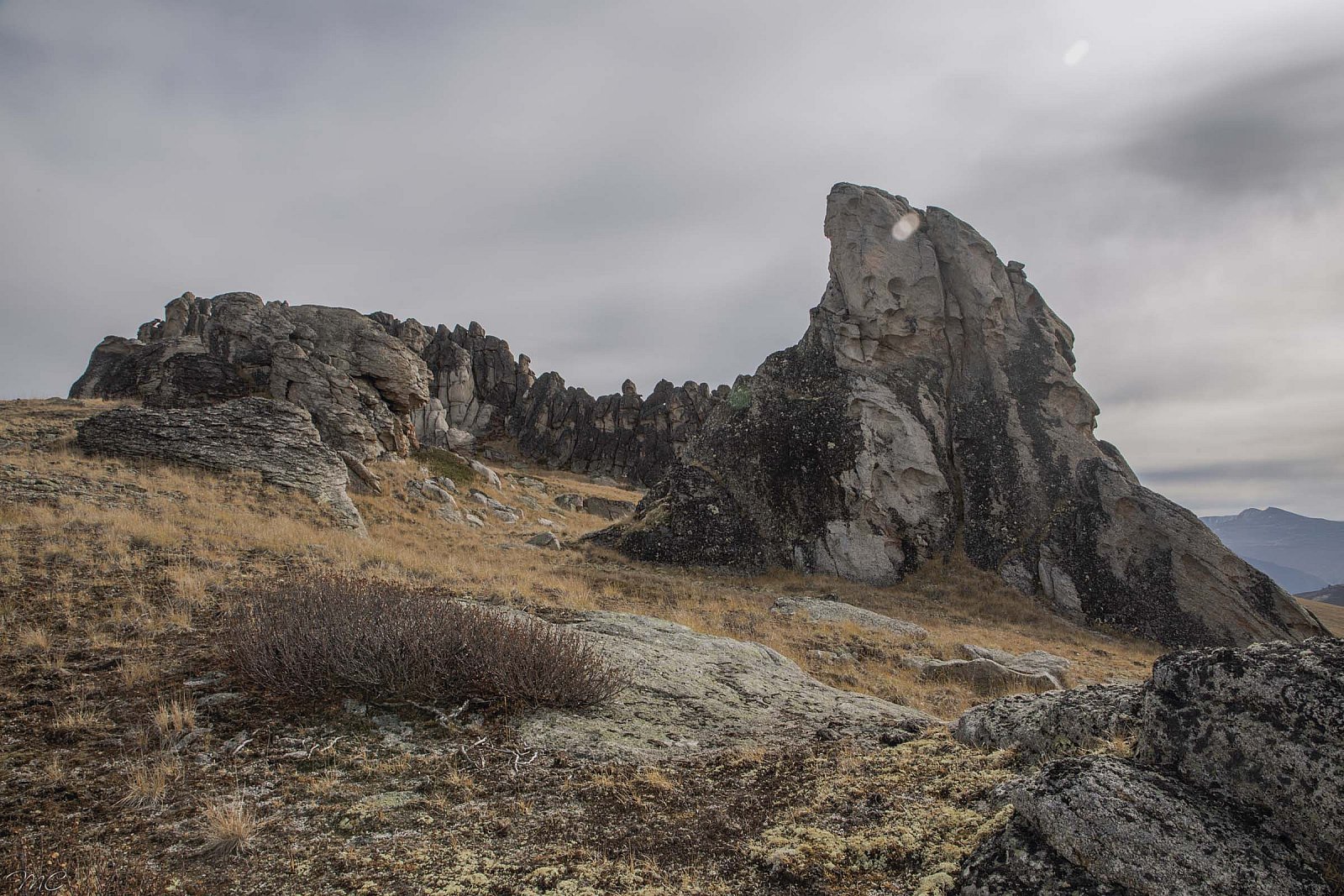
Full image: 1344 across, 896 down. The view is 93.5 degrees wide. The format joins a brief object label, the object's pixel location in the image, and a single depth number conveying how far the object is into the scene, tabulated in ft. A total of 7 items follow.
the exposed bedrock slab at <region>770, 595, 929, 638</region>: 47.73
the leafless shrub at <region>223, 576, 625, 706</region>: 18.72
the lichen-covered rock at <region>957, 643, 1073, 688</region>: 37.96
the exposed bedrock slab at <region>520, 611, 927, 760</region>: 17.75
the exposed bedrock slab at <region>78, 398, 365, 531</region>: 59.36
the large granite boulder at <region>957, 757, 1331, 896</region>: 7.86
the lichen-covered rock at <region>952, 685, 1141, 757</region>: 12.73
